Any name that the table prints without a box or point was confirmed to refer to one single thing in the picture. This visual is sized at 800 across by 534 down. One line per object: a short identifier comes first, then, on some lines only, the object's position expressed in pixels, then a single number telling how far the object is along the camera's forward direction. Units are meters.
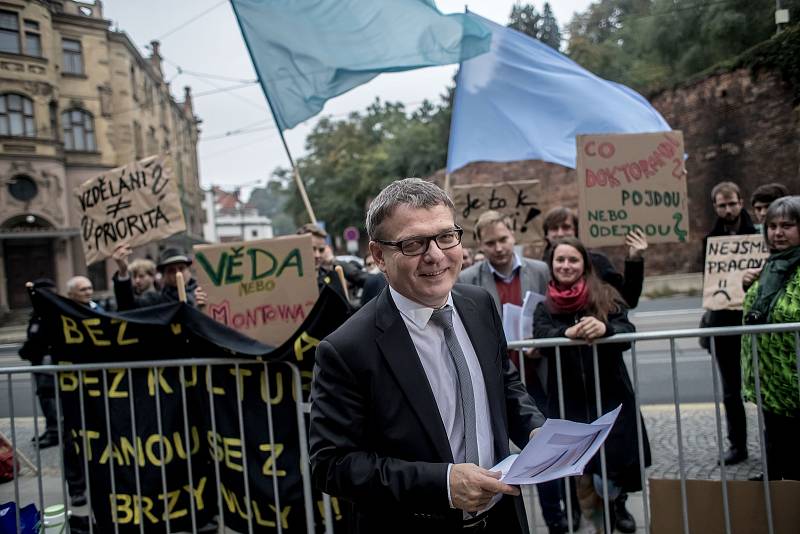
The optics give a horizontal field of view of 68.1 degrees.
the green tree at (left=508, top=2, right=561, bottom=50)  34.88
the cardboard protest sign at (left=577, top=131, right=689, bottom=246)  4.12
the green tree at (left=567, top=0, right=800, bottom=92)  14.47
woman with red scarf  3.20
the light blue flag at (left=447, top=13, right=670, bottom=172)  5.67
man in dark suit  1.68
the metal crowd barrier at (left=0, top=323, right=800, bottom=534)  2.74
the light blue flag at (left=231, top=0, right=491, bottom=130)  4.64
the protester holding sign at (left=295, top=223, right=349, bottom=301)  4.85
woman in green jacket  3.10
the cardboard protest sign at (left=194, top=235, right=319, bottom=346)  3.40
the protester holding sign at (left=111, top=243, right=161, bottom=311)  4.25
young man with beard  4.46
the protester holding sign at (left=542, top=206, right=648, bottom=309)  3.74
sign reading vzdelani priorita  4.57
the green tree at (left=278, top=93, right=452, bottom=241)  32.06
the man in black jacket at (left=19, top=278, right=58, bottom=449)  5.42
